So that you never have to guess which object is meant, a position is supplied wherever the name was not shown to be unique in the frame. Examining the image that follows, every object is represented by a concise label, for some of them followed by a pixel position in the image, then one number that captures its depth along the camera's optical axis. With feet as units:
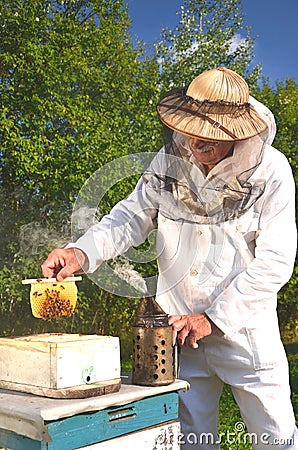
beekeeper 10.50
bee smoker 9.54
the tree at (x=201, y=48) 36.38
